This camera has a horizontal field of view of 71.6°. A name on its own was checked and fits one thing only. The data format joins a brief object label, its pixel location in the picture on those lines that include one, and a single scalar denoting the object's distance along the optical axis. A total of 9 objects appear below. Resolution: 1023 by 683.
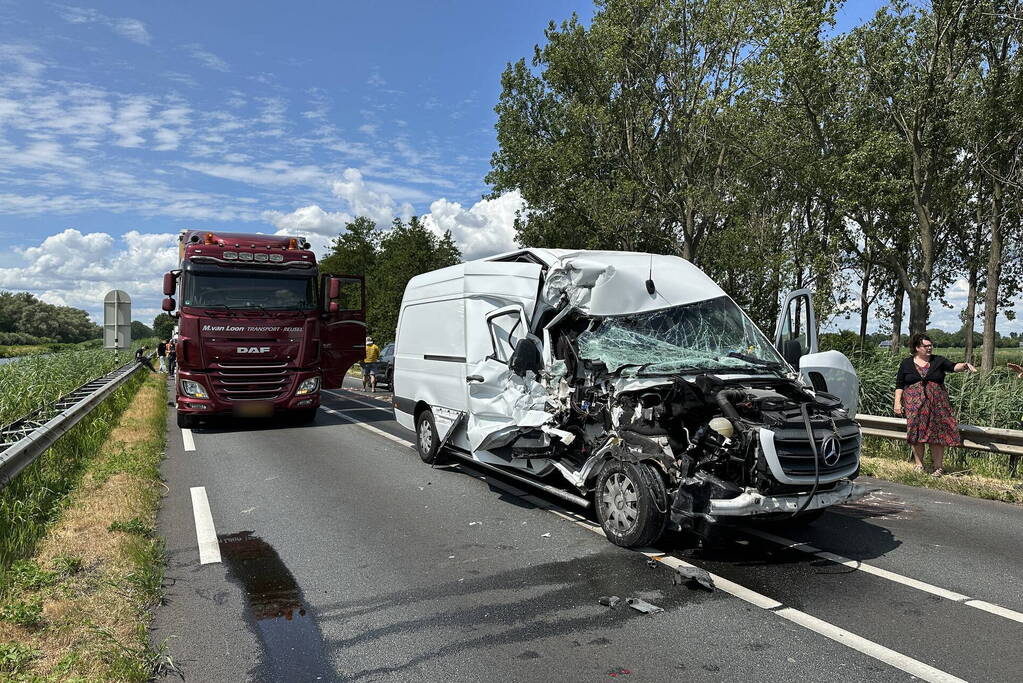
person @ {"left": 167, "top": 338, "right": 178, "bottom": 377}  27.05
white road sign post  22.66
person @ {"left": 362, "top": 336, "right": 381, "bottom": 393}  22.30
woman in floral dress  8.43
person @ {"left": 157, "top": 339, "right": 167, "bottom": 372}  29.95
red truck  12.15
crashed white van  5.16
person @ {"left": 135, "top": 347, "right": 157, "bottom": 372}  28.55
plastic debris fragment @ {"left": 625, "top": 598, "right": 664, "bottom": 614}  4.38
